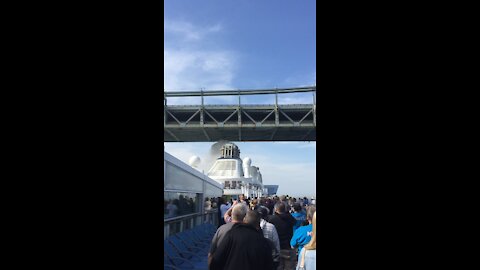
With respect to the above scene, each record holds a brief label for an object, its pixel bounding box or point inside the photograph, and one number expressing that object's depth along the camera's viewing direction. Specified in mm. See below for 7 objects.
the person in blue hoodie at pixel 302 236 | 3779
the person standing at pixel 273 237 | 4250
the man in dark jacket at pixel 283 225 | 5477
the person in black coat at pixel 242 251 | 2936
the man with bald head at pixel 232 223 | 3061
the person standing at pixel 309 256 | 2943
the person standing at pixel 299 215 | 7077
